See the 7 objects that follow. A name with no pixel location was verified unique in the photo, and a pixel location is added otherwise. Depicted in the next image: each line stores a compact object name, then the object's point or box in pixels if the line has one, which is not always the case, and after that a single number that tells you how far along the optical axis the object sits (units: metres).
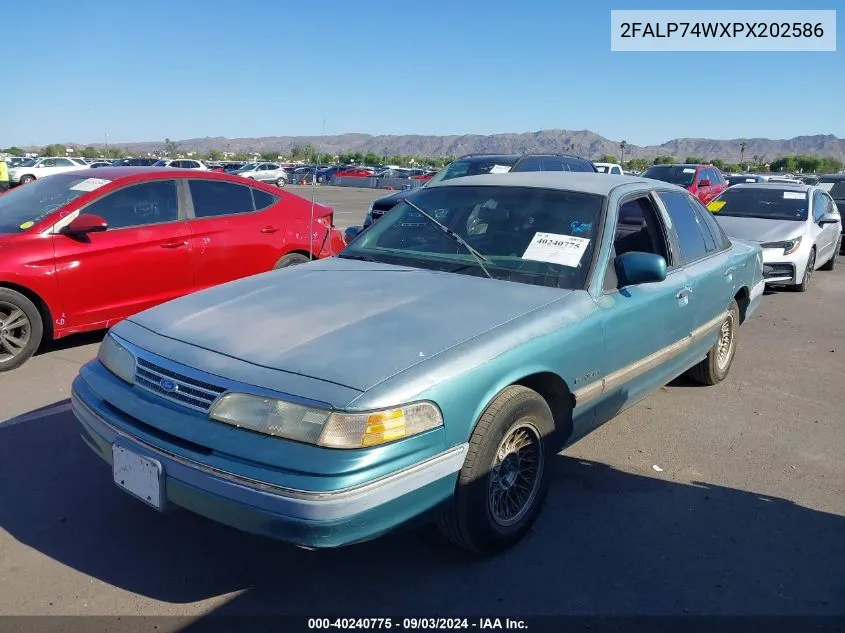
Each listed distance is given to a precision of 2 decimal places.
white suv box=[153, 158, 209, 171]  34.91
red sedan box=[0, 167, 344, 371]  5.50
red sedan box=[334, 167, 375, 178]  47.66
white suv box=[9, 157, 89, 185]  32.44
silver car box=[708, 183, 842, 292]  9.77
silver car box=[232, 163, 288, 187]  43.09
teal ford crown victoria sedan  2.48
